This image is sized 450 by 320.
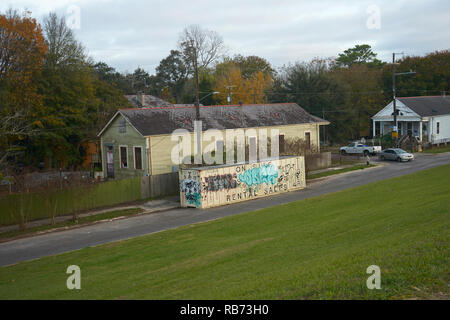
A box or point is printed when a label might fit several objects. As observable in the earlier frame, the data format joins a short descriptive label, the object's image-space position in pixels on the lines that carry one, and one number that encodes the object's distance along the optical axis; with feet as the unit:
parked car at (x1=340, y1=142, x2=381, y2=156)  152.46
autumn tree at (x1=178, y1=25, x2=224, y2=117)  226.71
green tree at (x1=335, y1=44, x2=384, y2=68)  298.76
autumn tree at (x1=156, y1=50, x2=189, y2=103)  309.83
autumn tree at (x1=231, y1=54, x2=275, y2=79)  271.28
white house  170.71
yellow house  108.99
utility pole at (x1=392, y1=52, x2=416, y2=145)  154.95
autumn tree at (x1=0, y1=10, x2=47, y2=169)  119.75
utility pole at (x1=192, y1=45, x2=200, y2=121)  94.70
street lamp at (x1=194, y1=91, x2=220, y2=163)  94.07
